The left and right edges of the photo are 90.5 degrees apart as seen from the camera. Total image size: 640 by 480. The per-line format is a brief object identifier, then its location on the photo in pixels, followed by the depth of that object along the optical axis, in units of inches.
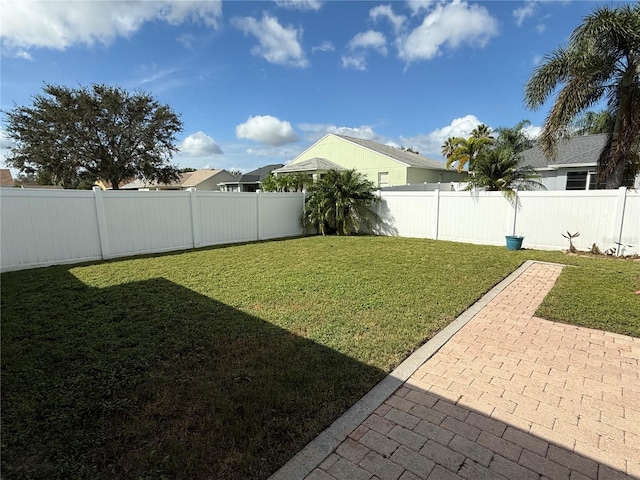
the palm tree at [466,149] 789.9
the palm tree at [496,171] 462.3
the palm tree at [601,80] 352.4
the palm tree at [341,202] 488.1
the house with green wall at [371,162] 800.3
